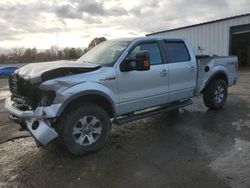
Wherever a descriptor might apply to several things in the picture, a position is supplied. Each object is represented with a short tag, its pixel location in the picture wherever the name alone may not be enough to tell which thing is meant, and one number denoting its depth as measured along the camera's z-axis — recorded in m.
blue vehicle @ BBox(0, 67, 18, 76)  20.23
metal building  13.61
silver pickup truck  3.05
